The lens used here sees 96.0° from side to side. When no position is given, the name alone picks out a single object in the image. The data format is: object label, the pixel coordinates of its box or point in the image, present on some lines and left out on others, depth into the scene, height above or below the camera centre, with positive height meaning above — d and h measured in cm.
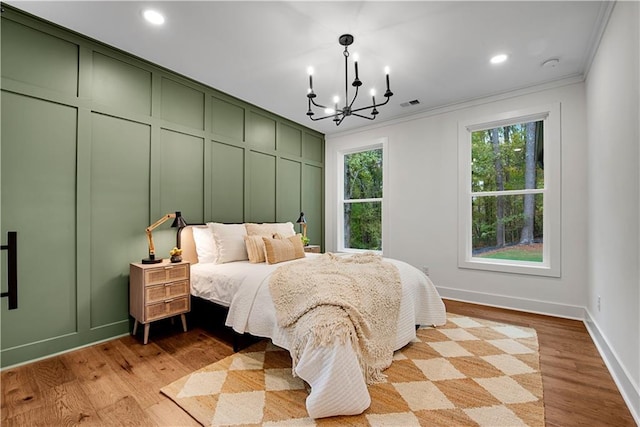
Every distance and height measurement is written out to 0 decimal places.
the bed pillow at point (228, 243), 310 -33
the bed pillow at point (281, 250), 297 -39
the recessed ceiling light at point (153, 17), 222 +155
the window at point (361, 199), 485 +26
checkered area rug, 161 -114
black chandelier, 248 +152
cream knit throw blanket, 175 -64
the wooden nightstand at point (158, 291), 255 -73
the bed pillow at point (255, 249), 306 -38
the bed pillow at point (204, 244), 318 -34
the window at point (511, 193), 335 +26
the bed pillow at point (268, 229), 354 -20
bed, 160 -80
